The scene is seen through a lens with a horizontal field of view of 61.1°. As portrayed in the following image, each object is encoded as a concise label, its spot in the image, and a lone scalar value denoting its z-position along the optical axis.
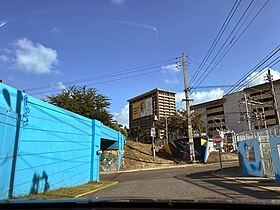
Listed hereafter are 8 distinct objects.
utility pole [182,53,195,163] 30.62
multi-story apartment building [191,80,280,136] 68.12
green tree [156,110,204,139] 53.20
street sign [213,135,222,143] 19.50
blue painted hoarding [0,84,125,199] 7.61
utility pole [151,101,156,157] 33.89
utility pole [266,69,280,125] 25.28
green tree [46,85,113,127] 32.78
